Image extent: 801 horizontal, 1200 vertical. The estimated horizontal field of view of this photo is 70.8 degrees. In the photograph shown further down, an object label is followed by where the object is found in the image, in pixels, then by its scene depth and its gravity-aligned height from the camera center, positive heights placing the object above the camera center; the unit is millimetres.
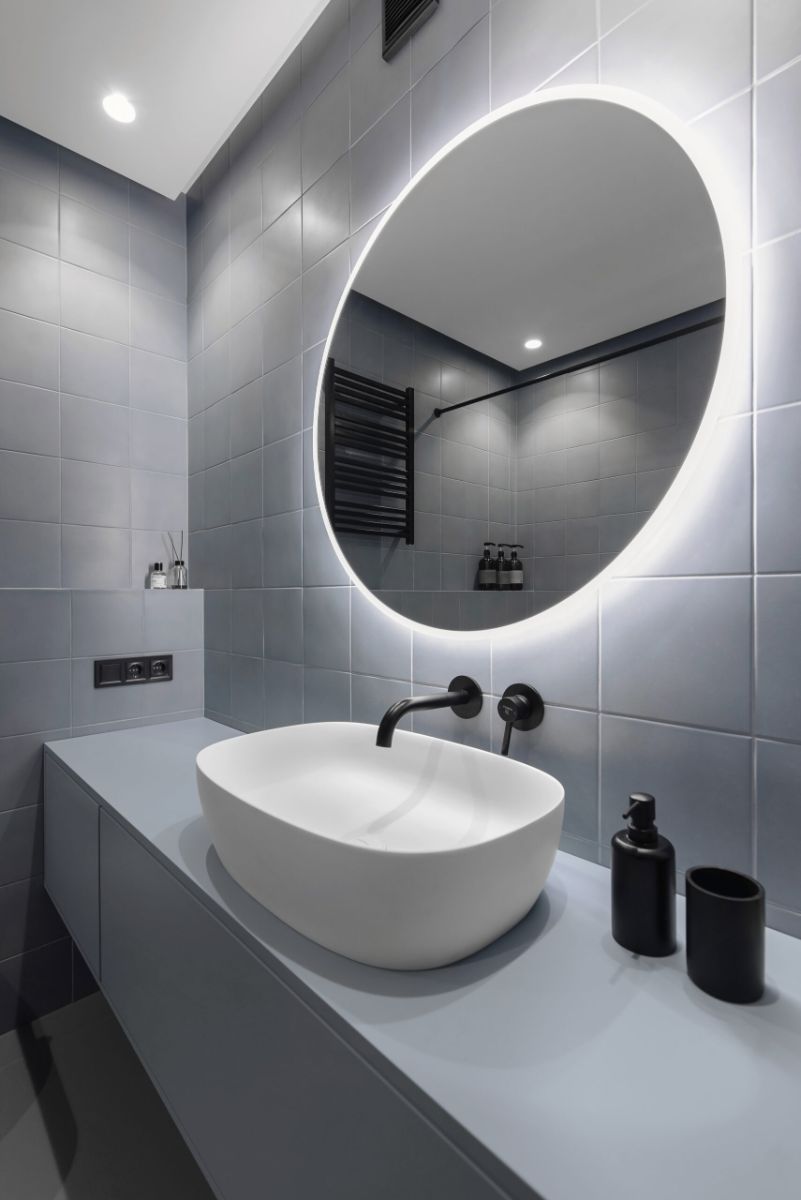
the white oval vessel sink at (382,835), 603 -343
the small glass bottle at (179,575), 2027 +64
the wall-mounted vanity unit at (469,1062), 440 -436
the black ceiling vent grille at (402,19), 1160 +1204
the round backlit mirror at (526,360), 831 +415
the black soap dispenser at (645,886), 665 -351
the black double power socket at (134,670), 1786 -254
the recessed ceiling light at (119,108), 1527 +1342
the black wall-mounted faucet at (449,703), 866 -195
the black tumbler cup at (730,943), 586 -373
